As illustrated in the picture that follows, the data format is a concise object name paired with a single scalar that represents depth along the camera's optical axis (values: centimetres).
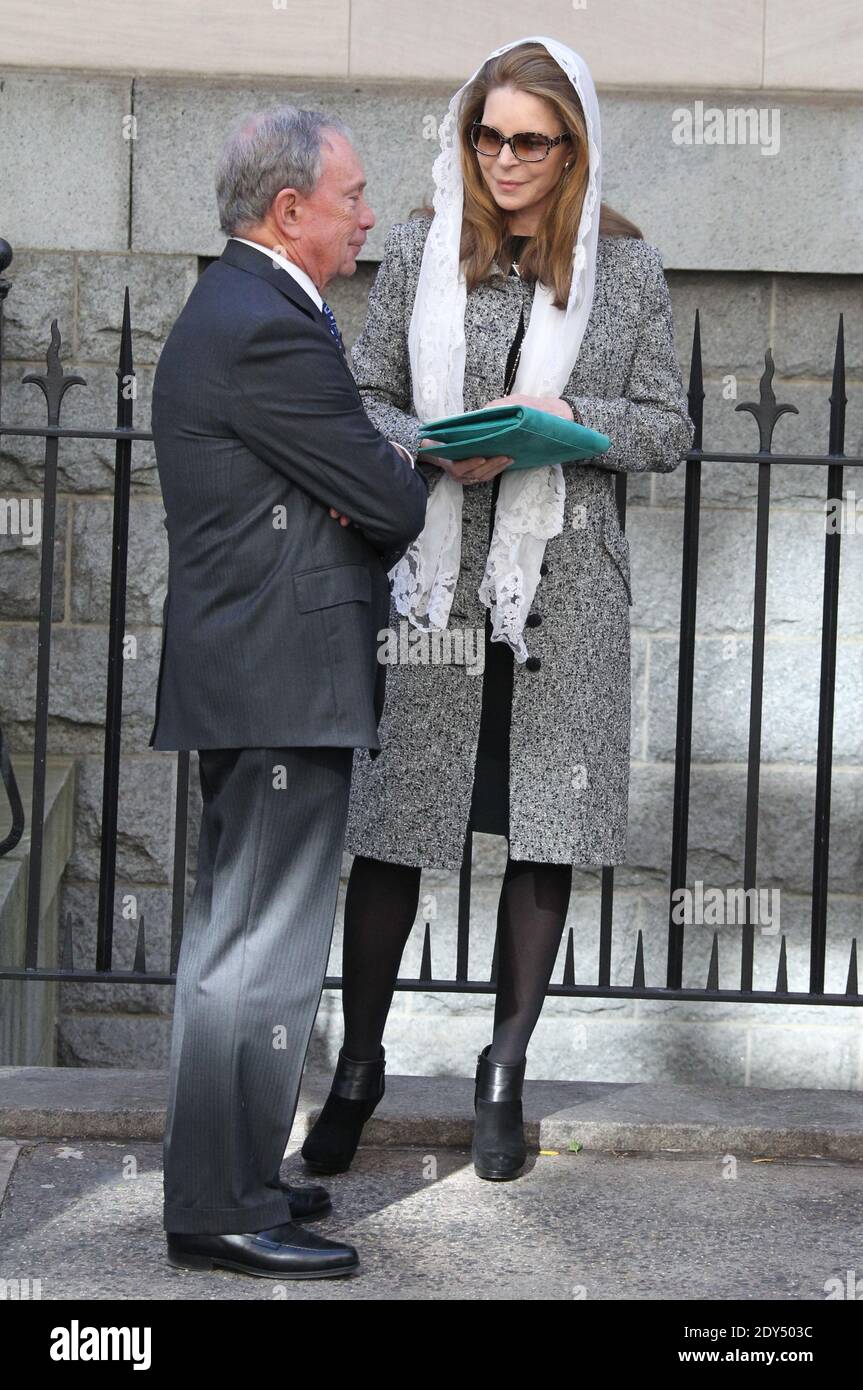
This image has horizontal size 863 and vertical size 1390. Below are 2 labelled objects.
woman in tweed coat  630
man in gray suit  512
